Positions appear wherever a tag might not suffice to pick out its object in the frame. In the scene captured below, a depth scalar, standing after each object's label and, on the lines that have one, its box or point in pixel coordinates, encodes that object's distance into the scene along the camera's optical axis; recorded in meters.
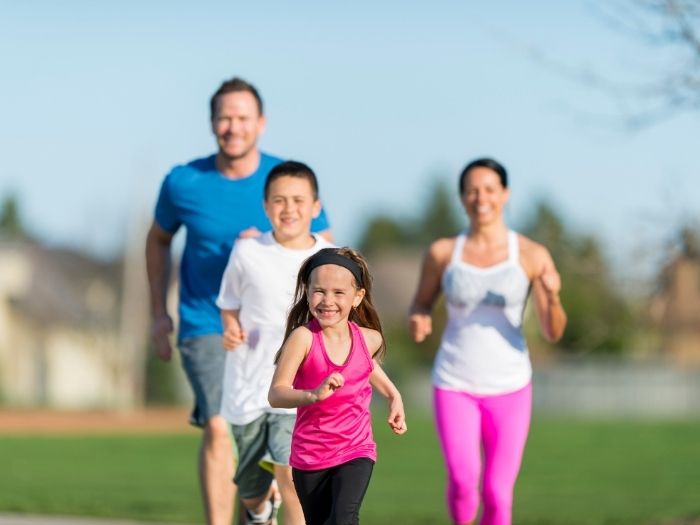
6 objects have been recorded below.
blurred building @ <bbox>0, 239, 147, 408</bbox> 111.37
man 14.99
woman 15.32
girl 11.24
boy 13.45
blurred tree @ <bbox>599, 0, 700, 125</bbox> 19.28
